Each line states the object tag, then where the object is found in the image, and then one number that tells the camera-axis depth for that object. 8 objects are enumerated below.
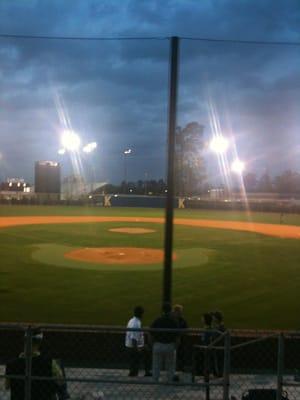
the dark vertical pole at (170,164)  10.95
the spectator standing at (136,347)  9.26
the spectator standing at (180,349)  10.02
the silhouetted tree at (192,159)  95.12
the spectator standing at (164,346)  8.46
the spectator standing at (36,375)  5.68
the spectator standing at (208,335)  8.98
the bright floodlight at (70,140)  56.75
